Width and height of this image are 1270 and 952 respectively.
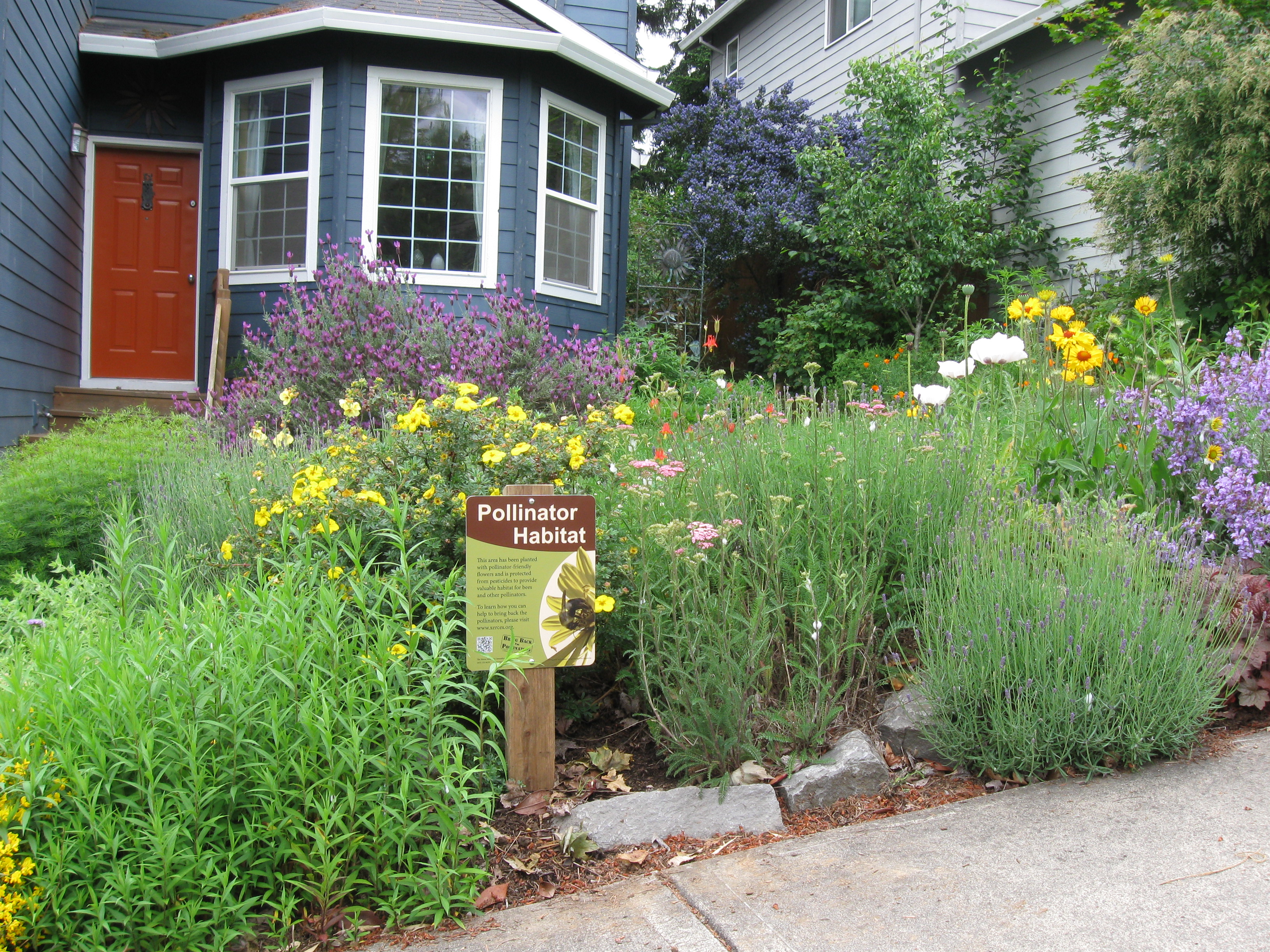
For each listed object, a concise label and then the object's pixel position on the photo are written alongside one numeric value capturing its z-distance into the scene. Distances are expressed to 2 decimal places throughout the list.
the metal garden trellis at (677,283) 13.29
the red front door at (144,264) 9.22
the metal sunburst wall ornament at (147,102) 9.20
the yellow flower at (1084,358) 3.92
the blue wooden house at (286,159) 8.42
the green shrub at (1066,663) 2.67
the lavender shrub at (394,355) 6.24
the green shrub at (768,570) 2.86
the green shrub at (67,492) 4.33
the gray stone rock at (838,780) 2.74
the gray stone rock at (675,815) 2.62
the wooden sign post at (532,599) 2.71
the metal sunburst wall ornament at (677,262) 13.23
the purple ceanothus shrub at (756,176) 12.39
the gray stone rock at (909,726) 2.95
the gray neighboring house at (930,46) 10.39
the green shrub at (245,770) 2.10
